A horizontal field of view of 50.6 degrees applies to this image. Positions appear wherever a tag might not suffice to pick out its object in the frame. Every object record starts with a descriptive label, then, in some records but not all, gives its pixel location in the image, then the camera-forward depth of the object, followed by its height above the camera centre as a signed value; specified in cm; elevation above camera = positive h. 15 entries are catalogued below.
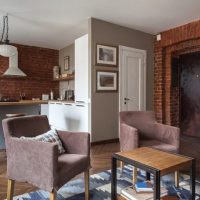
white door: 462 +32
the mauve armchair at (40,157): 168 -56
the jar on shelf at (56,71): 687 +74
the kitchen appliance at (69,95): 583 -4
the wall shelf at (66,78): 605 +46
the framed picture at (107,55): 425 +79
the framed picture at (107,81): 426 +26
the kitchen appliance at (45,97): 660 -10
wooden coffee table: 156 -56
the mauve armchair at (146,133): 257 -52
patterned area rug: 210 -102
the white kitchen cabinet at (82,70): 426 +49
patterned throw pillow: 208 -43
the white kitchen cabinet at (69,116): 430 -51
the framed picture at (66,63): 661 +97
